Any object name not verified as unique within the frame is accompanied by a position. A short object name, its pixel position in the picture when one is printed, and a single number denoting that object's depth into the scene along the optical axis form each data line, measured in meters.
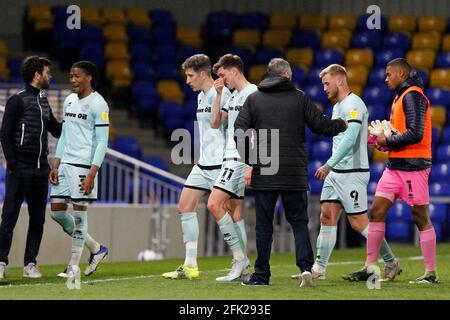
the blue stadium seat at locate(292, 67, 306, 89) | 24.80
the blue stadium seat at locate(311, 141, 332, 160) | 22.71
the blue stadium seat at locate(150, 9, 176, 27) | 25.89
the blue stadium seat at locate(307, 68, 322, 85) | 24.86
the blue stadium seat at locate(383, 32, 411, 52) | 25.66
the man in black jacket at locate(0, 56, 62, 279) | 12.55
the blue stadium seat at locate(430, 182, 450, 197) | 21.80
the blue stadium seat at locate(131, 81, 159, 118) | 23.58
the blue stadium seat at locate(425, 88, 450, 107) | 24.00
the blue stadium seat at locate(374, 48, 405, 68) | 25.31
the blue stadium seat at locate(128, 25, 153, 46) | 25.12
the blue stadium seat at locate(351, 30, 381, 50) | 25.88
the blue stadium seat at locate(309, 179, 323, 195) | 21.73
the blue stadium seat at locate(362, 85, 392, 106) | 24.12
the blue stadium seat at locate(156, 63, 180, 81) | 24.64
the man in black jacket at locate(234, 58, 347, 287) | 11.02
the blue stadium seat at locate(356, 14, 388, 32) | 26.12
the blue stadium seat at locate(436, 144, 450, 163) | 22.73
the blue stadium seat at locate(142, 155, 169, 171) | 21.34
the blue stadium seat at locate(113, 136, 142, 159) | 21.42
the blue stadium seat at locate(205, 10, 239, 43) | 26.25
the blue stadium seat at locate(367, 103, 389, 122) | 23.39
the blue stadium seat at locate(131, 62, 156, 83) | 24.36
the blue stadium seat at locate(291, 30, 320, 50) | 26.06
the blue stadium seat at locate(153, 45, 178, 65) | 24.98
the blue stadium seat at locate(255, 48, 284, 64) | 25.47
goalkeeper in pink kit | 11.72
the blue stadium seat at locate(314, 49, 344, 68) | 25.27
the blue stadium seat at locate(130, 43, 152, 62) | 24.70
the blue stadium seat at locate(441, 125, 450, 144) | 23.14
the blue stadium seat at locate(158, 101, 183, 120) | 23.45
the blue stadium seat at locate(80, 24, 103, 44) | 24.31
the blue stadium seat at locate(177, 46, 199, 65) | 25.00
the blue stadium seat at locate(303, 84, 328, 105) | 24.19
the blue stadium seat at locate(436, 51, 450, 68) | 25.28
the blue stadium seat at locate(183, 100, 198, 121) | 23.47
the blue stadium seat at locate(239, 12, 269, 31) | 26.61
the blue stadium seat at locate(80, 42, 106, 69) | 23.81
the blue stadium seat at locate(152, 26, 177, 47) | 25.42
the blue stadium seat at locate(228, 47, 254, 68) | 25.35
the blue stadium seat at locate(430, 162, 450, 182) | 22.20
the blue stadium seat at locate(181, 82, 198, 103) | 24.33
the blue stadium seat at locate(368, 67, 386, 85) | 24.81
